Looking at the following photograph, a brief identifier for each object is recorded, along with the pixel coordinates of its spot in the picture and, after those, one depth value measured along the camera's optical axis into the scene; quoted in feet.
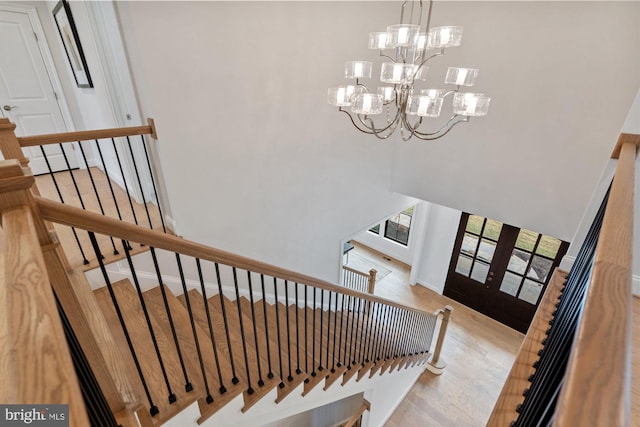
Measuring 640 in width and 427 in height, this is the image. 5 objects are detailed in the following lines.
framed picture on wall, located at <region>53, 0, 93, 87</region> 9.67
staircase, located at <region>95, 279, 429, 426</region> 4.94
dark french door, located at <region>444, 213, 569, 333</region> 15.49
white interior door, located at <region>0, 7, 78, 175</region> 11.30
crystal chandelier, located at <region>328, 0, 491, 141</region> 5.67
